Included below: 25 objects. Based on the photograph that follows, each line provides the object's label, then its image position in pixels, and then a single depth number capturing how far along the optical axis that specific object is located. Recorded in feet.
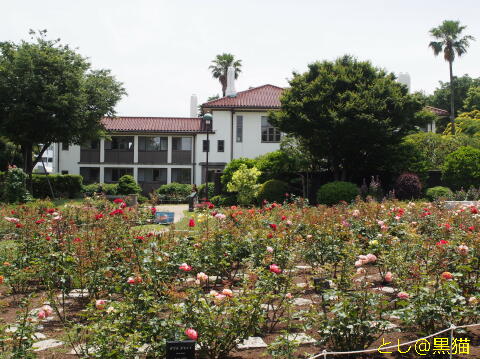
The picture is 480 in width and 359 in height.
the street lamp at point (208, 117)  64.95
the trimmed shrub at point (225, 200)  78.14
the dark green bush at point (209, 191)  91.50
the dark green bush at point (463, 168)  64.47
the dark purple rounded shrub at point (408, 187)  64.49
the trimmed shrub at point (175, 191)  96.43
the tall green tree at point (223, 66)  153.58
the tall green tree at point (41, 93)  74.43
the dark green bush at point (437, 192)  61.60
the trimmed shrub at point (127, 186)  96.51
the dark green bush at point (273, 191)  70.49
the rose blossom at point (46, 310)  10.90
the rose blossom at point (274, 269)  13.03
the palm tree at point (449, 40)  128.88
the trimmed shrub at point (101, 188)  98.17
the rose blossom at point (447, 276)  12.07
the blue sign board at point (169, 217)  41.10
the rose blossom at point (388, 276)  13.07
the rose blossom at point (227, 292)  11.51
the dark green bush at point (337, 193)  61.41
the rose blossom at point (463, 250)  14.94
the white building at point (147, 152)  111.65
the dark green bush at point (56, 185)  96.02
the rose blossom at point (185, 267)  13.01
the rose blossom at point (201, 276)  12.39
